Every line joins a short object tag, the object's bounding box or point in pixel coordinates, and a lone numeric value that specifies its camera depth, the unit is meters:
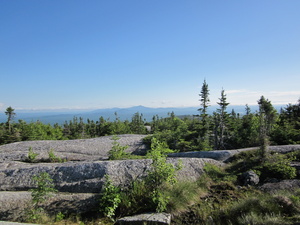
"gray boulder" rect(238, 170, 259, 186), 7.58
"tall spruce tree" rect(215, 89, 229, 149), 26.00
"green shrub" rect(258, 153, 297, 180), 7.65
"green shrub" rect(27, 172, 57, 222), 5.21
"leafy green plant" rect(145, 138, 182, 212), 5.98
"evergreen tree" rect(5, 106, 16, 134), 42.06
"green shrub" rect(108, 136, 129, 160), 11.36
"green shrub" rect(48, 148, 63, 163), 13.16
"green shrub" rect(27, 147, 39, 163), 13.00
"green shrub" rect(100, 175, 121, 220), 5.42
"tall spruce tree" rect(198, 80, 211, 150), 21.67
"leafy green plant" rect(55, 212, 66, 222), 5.38
